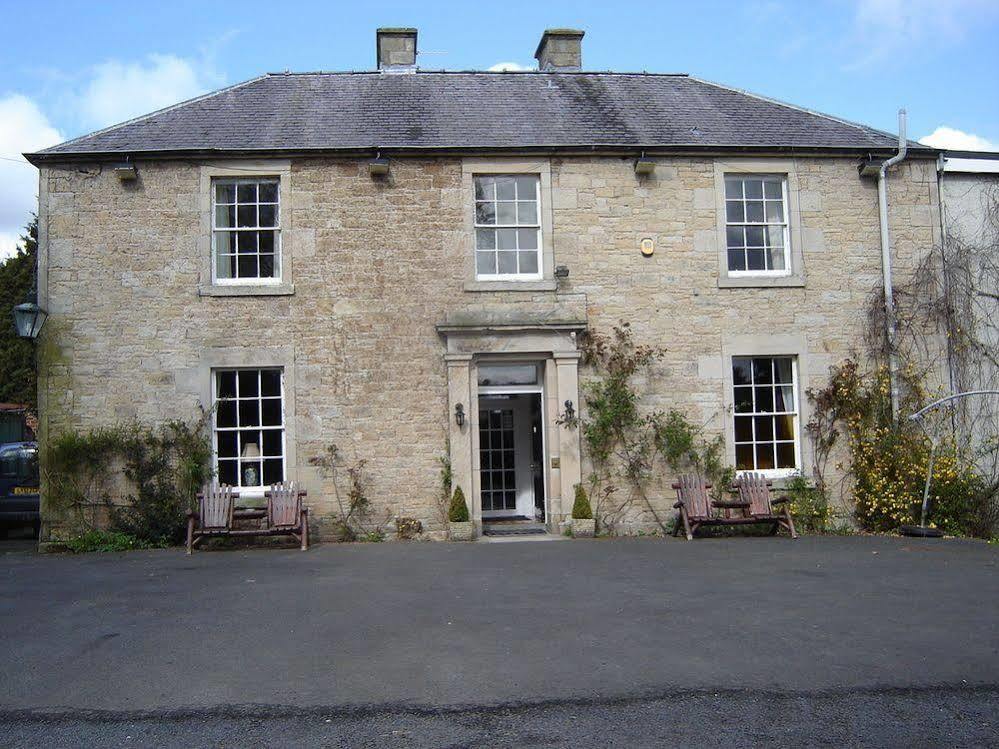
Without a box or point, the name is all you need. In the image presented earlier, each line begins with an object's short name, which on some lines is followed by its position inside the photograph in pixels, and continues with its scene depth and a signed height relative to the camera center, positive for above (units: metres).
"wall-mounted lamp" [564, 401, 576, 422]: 12.85 +0.34
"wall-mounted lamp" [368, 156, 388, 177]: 12.82 +3.78
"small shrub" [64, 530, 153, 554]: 12.20 -1.23
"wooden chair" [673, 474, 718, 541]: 12.23 -0.92
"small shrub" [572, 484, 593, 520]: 12.65 -0.97
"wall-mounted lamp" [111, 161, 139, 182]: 12.68 +3.76
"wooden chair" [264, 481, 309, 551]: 12.01 -0.88
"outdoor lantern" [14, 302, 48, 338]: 12.16 +1.73
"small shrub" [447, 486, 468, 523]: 12.52 -0.93
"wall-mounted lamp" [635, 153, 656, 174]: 13.15 +3.81
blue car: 15.01 -0.74
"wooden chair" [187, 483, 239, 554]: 11.96 -0.83
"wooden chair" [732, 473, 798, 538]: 12.34 -0.94
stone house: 12.74 +2.31
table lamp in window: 12.85 -0.31
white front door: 14.66 -0.29
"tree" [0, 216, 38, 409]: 31.59 +4.02
